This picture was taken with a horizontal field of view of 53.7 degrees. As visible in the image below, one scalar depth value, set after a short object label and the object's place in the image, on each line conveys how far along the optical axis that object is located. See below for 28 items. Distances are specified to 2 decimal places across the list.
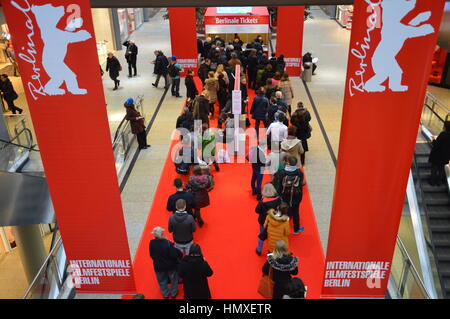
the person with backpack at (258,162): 8.12
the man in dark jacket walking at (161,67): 15.79
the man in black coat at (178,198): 6.93
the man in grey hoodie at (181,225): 6.40
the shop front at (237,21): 17.64
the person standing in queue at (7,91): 12.93
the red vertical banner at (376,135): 4.60
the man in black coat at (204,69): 14.14
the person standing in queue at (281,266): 5.50
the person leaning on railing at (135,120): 10.59
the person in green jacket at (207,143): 9.45
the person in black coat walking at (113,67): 15.67
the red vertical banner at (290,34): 16.86
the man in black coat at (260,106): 10.92
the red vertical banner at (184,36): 16.81
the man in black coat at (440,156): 8.30
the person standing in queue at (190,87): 13.10
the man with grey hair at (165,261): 5.98
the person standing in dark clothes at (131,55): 17.31
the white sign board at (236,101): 9.77
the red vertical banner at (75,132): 4.71
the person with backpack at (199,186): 7.75
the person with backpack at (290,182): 7.18
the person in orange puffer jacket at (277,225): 6.38
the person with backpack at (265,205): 6.80
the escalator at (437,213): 8.35
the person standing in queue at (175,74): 14.80
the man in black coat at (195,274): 5.53
